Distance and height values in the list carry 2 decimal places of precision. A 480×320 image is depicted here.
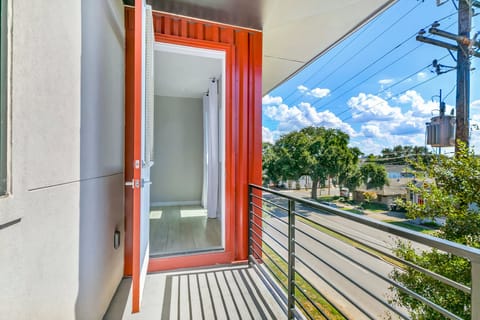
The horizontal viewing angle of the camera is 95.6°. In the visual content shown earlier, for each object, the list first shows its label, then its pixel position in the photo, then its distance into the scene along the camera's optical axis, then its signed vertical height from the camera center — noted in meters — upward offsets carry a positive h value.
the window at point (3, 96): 0.54 +0.15
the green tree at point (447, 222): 1.71 -0.51
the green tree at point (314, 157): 7.80 +0.10
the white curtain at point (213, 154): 3.62 +0.08
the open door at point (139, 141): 1.32 +0.12
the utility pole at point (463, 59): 3.12 +1.63
